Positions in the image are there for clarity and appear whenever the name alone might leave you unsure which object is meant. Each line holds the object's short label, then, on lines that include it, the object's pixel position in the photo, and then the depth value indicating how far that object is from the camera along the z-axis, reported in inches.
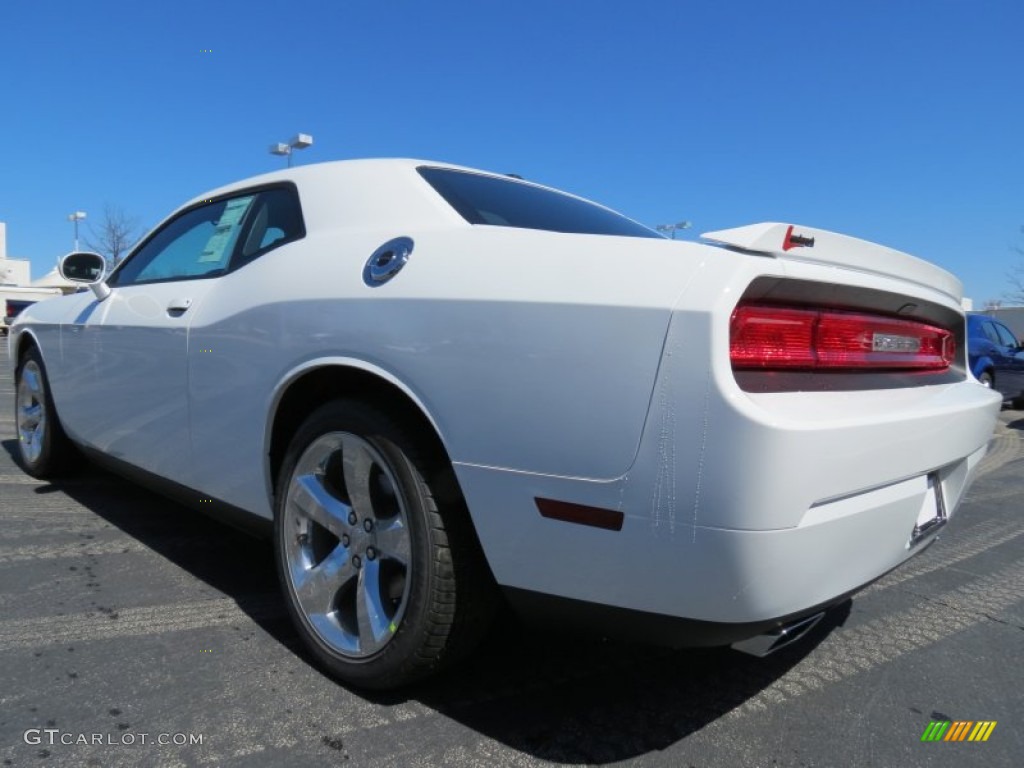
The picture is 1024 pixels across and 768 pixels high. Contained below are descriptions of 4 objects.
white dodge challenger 59.8
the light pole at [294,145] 632.4
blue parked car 510.6
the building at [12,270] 2313.0
